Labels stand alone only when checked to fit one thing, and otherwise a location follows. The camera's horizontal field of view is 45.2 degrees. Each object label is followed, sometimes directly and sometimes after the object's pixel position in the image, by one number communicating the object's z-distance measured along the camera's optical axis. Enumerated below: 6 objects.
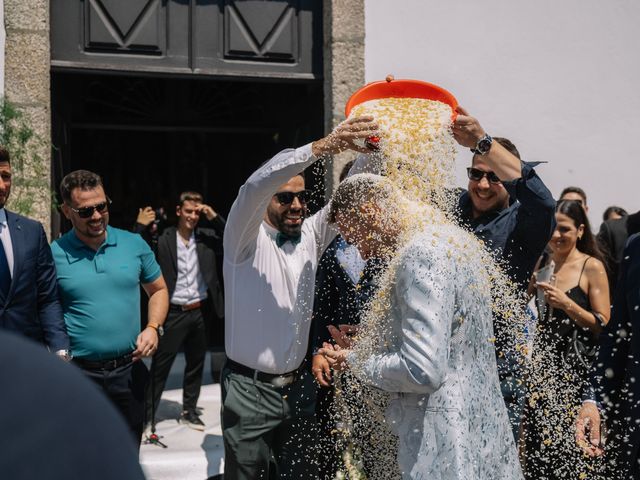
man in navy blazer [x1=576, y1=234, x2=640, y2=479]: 2.57
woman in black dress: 3.06
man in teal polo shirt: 3.48
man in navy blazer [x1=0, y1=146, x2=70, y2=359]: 3.16
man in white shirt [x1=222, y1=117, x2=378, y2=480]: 3.04
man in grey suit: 2.19
